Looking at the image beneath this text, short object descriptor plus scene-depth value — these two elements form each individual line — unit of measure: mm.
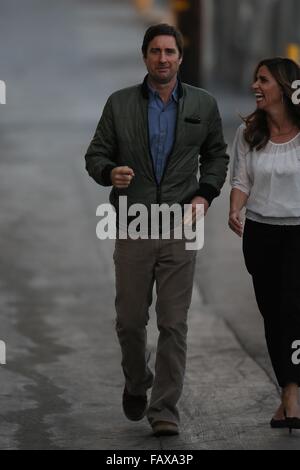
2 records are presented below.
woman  14102
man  13977
